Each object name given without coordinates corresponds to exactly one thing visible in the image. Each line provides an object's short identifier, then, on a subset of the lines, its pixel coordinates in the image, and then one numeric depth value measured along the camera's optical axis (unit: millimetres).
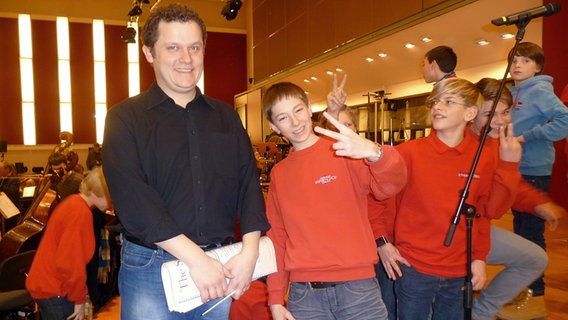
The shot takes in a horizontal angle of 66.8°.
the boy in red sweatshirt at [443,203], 1990
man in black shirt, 1332
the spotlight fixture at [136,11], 10655
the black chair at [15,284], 2916
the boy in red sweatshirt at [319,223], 1691
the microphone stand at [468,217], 1713
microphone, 1812
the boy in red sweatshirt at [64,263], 2639
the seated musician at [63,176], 4238
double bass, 3219
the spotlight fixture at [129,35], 11367
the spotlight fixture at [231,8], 8906
